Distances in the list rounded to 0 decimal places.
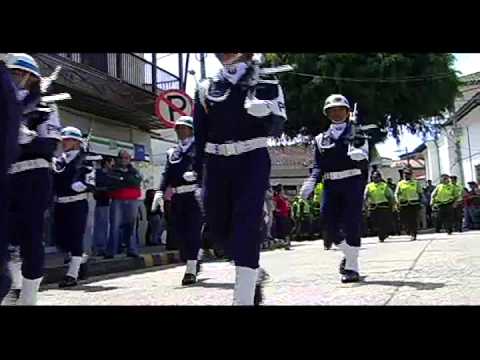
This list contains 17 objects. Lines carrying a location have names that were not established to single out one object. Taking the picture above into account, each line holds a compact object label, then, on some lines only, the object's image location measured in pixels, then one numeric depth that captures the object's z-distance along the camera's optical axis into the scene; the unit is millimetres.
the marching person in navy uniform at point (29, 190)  4570
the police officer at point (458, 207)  17609
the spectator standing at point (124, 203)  10305
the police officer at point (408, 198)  15828
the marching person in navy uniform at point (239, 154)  3875
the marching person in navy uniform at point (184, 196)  7039
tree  23234
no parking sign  11961
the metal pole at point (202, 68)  10497
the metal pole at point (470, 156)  34253
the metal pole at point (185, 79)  17453
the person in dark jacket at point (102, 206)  10289
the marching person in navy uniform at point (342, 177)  6166
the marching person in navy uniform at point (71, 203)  7246
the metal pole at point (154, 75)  16642
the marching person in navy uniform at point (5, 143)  2760
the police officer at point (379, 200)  16094
